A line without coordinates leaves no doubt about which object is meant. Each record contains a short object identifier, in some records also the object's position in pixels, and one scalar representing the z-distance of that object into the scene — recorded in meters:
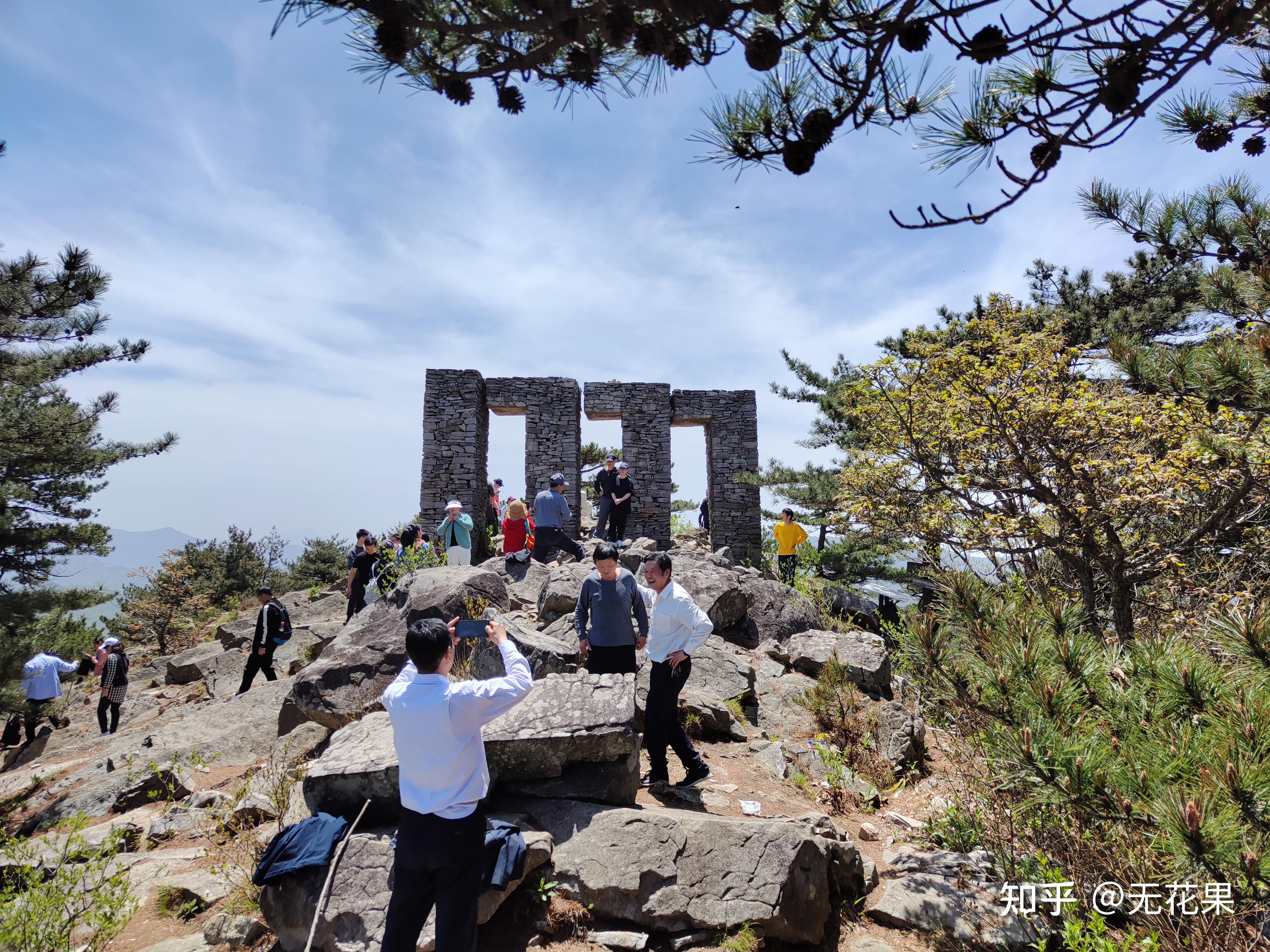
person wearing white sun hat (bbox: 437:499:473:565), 9.56
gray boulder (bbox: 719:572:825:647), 8.80
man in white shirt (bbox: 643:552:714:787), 4.55
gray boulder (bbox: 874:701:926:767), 5.83
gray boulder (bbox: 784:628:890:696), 7.14
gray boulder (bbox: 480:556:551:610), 9.05
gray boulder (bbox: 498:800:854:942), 3.30
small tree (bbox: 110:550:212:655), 16.75
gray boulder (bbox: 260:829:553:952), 3.06
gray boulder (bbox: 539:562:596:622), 7.68
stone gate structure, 13.33
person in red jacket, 10.30
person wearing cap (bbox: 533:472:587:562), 10.30
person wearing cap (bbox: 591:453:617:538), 12.01
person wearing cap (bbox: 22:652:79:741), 10.34
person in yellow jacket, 11.30
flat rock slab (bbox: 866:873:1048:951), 3.05
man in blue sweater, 5.00
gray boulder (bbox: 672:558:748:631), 8.43
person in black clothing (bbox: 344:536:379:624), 9.48
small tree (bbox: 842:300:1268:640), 5.24
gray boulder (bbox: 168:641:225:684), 11.34
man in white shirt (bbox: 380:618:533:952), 2.64
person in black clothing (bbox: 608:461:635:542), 11.91
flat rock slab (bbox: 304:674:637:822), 3.70
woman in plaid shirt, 9.53
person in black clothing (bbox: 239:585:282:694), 8.82
